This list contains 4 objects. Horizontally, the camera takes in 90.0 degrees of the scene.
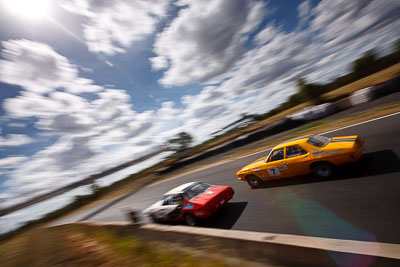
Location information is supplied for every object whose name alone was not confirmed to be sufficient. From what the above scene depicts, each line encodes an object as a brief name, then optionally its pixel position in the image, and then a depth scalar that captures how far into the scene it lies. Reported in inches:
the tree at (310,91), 940.1
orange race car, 219.1
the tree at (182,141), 1440.7
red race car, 244.2
